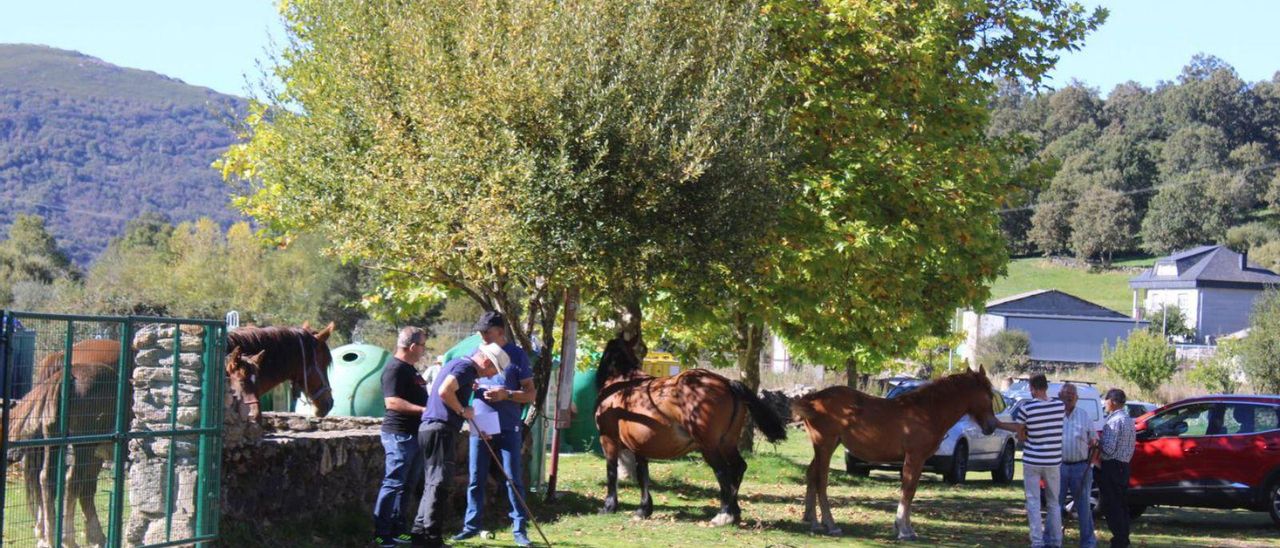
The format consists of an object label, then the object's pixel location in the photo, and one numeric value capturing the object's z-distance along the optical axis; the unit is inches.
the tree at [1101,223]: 4195.4
